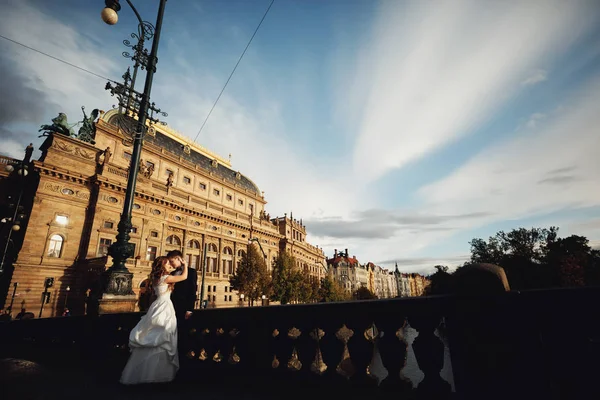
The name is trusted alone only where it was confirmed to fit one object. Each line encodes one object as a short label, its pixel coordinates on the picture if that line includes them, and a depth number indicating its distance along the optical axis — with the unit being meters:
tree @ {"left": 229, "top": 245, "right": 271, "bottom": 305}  31.27
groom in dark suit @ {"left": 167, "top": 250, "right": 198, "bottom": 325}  4.20
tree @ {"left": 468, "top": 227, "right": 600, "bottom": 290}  34.06
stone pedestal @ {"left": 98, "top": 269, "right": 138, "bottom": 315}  5.80
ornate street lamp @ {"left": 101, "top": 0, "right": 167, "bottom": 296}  6.19
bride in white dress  3.35
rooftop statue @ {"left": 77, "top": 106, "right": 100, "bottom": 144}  27.78
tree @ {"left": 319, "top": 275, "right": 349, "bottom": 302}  44.84
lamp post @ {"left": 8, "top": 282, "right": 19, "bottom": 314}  19.19
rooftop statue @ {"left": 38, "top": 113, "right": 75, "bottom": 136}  25.41
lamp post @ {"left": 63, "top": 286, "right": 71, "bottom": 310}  21.66
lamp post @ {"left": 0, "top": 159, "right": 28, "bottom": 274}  15.90
